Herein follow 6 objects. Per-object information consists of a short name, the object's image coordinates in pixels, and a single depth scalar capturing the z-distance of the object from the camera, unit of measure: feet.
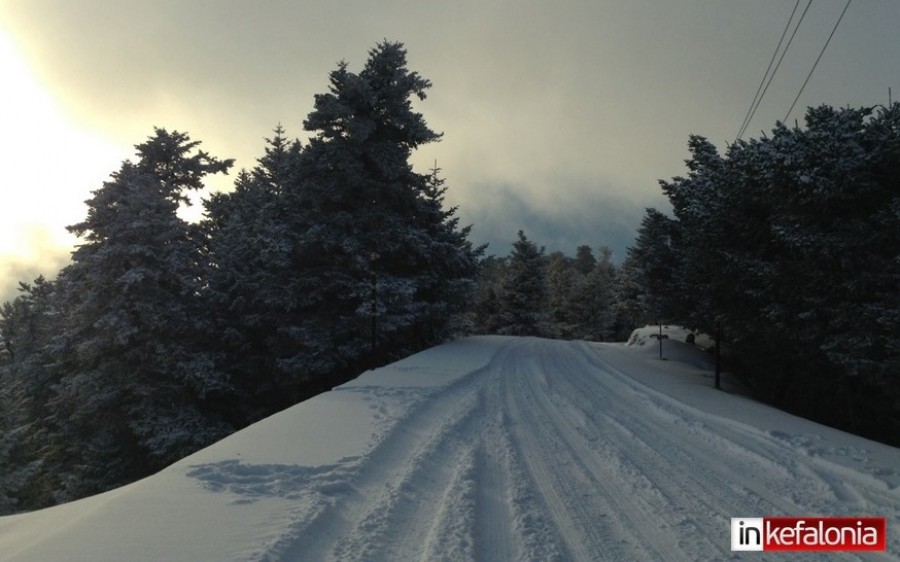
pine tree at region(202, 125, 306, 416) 67.05
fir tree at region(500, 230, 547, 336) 156.87
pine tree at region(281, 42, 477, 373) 65.98
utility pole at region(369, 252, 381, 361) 56.08
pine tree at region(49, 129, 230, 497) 58.75
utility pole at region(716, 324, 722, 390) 50.79
